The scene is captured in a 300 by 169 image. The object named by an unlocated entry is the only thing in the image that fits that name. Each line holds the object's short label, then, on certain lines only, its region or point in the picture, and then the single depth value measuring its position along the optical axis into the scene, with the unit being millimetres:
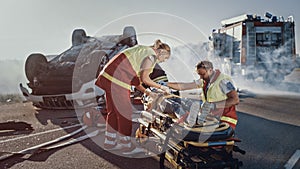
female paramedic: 3938
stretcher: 2832
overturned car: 6922
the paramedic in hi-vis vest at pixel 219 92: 3441
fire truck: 11852
